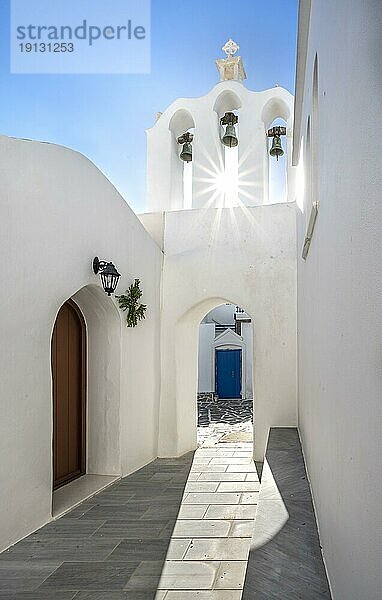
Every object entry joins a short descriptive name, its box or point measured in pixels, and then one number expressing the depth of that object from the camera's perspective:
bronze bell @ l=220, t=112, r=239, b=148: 9.41
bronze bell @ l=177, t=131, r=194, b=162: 10.34
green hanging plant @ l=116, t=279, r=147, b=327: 7.92
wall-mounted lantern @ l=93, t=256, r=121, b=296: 6.98
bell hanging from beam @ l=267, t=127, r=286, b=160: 9.61
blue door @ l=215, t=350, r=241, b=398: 21.38
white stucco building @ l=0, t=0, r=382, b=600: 1.93
